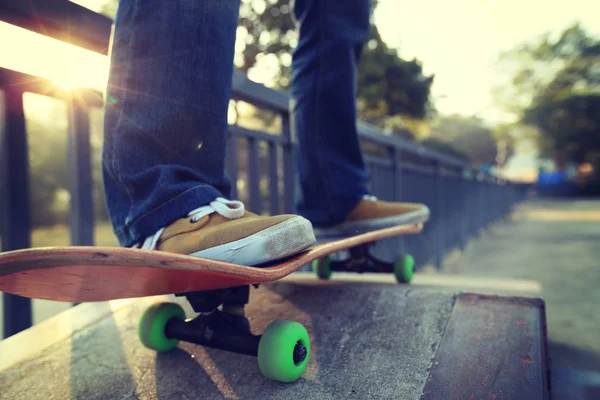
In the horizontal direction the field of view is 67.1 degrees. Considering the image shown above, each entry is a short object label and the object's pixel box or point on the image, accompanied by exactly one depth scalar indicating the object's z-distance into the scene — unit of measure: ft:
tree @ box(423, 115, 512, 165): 189.26
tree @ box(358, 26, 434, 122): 42.91
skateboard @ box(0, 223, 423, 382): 2.15
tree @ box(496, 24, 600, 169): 113.80
